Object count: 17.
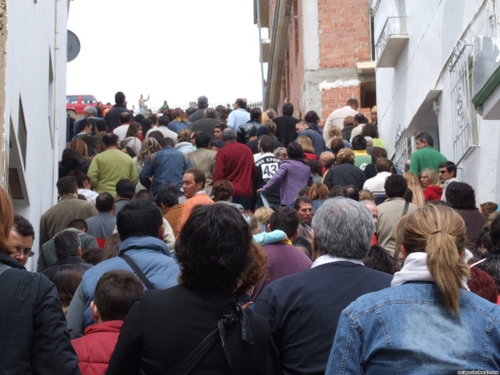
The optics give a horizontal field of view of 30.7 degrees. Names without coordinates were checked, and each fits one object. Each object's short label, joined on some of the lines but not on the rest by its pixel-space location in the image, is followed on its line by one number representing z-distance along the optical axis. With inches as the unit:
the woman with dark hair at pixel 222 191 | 398.6
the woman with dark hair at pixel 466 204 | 351.3
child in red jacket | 187.5
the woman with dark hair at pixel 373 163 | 533.3
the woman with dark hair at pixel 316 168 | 550.6
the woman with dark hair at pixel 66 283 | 245.4
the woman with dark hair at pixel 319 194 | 431.5
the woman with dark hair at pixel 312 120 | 691.4
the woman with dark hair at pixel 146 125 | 799.4
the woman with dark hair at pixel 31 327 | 150.4
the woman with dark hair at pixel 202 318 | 147.9
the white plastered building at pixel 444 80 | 427.8
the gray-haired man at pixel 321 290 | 169.5
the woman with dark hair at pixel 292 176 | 496.7
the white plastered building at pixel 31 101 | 308.7
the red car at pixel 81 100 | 1654.3
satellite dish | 693.9
